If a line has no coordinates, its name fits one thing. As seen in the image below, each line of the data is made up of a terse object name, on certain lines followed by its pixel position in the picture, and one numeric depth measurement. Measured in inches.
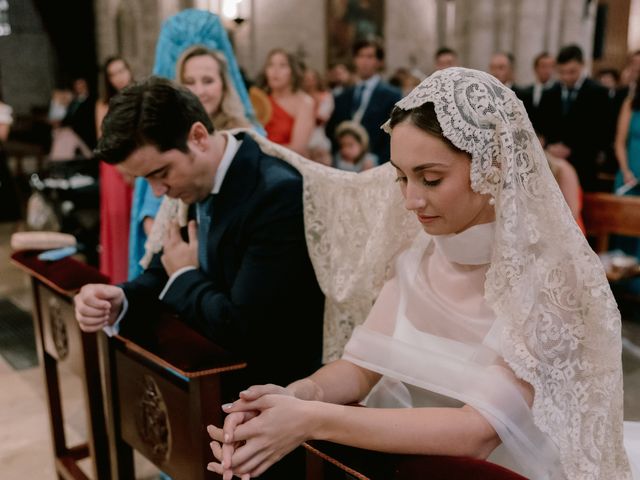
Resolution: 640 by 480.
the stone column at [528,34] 380.8
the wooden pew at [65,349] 98.2
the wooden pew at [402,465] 46.0
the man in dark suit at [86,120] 319.7
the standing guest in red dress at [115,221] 156.4
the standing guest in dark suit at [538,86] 237.5
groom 77.1
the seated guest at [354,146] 218.7
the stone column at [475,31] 393.1
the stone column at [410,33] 530.3
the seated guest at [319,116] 220.5
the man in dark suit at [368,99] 225.0
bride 50.6
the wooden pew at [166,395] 68.1
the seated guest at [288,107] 198.7
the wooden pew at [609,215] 184.2
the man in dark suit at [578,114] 228.5
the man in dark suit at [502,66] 247.3
